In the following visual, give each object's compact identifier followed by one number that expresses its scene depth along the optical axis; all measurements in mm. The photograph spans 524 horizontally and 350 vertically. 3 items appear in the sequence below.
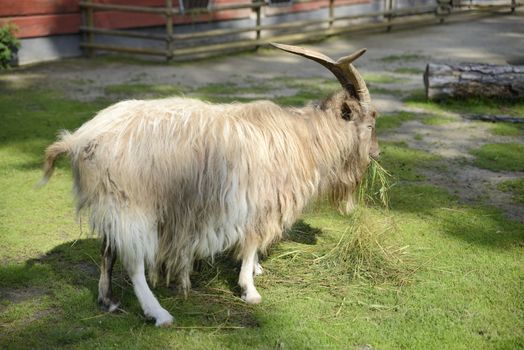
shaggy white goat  3857
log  9242
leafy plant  10883
